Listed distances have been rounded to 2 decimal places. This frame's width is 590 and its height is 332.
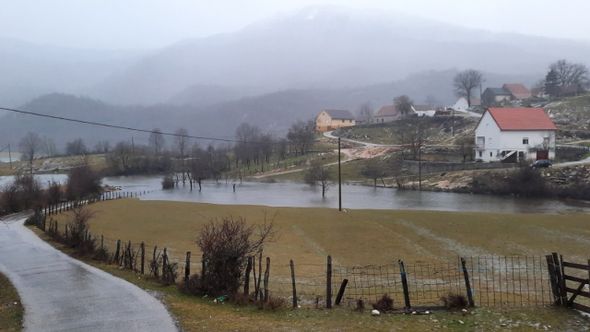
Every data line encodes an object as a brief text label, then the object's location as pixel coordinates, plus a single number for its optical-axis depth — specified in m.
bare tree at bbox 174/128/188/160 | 161.32
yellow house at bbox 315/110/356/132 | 181.62
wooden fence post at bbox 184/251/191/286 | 17.05
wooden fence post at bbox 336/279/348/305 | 14.59
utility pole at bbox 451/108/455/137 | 125.65
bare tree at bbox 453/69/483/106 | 173.25
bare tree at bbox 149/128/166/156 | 176.41
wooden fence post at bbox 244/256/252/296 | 15.41
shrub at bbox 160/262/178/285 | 18.45
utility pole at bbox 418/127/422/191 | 81.78
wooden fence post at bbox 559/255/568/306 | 13.90
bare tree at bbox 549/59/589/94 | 154.38
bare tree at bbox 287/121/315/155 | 134.46
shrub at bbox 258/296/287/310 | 14.53
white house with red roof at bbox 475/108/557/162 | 82.44
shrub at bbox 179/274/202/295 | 16.67
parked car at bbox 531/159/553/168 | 72.69
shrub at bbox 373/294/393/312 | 14.04
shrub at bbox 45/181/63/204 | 64.56
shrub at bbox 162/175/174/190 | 101.44
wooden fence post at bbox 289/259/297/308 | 14.79
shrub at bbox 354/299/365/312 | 14.21
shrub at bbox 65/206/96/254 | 26.81
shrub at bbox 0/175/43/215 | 59.53
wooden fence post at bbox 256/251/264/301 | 15.18
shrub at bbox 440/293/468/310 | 13.86
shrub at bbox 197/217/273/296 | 15.91
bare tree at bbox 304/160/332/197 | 89.16
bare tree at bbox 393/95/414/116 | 161.75
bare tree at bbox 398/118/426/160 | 101.00
